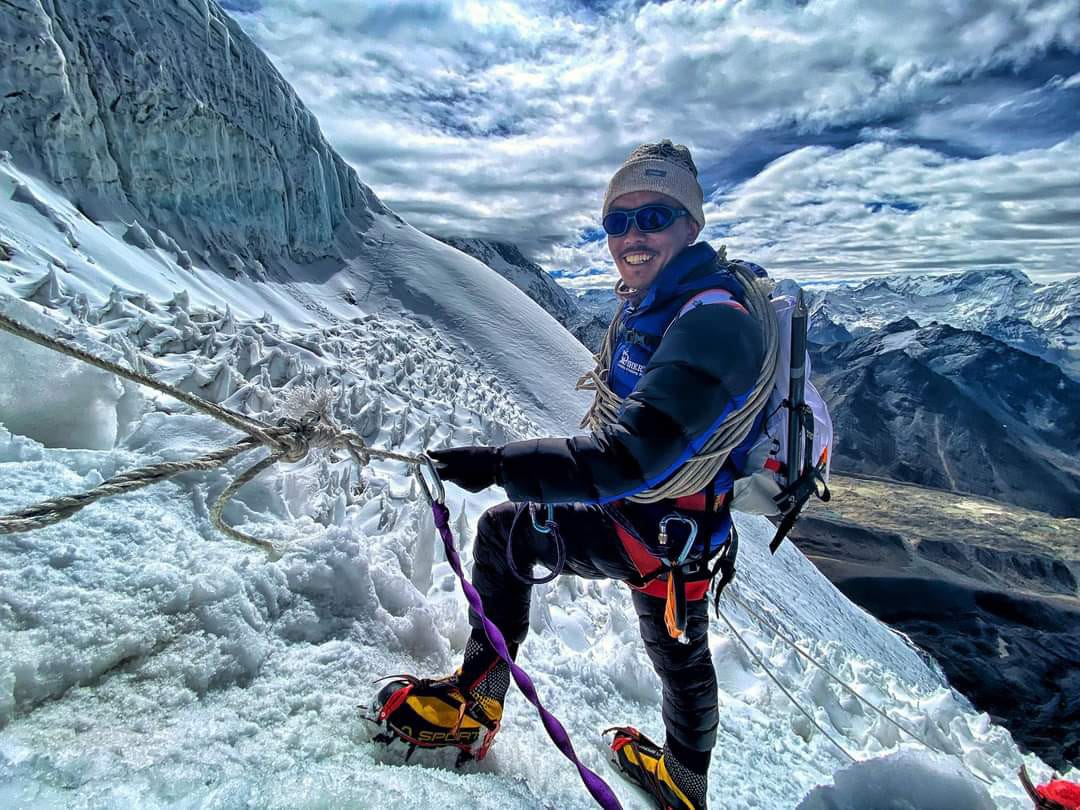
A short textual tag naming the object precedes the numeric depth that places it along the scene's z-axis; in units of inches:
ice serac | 328.8
